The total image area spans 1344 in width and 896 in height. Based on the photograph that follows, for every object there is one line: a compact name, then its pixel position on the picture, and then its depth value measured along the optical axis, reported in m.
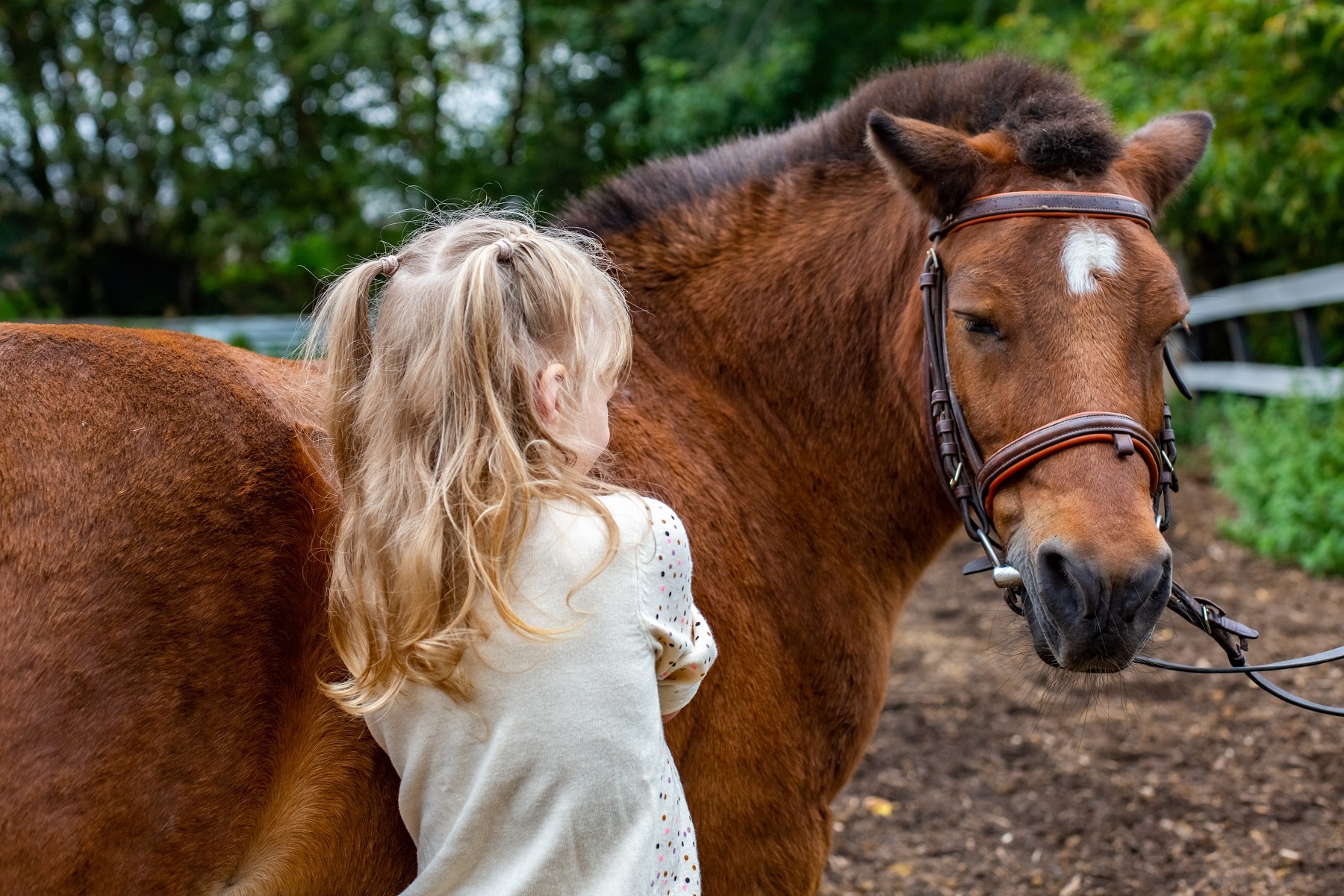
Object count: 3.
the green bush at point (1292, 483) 6.04
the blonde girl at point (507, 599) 1.50
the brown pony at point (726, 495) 1.47
